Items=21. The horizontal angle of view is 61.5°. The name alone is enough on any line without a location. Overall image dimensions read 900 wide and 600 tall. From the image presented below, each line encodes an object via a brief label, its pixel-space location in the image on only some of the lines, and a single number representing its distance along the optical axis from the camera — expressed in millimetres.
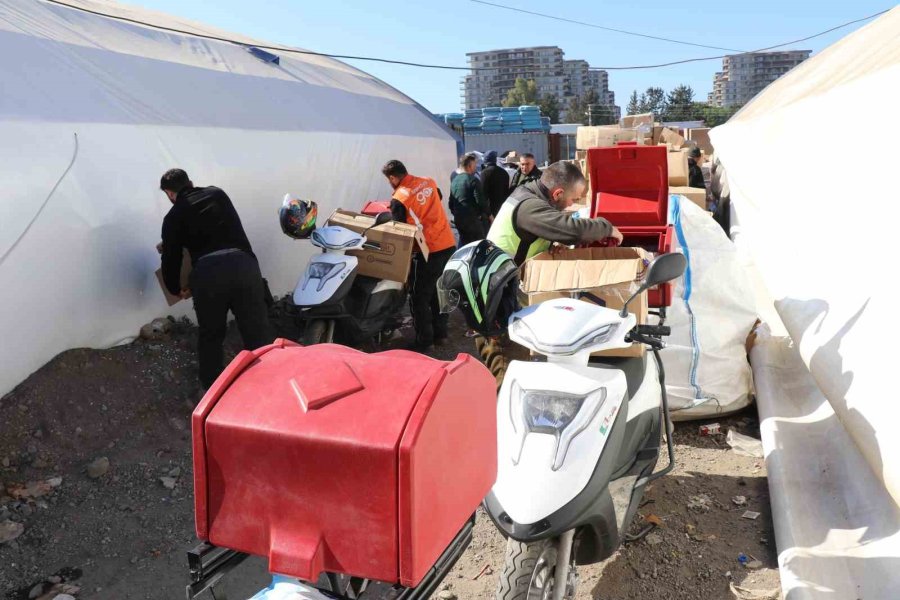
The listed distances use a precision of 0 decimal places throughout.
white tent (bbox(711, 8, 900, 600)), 2805
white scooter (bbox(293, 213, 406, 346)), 5328
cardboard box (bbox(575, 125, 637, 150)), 13133
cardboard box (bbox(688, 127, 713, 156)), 21188
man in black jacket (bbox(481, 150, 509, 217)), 9648
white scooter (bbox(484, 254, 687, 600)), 2416
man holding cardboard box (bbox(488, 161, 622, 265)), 3697
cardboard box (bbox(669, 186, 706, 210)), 7246
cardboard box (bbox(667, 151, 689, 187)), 8812
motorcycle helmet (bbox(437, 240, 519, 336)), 2932
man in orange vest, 6461
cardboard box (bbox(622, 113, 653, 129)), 17770
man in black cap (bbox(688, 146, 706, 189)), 10688
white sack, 4586
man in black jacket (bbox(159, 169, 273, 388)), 4715
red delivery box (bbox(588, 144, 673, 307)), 4574
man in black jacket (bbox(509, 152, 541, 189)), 9641
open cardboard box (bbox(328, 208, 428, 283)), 5836
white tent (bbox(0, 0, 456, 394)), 4480
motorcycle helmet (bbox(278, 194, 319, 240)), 5777
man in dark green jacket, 8930
